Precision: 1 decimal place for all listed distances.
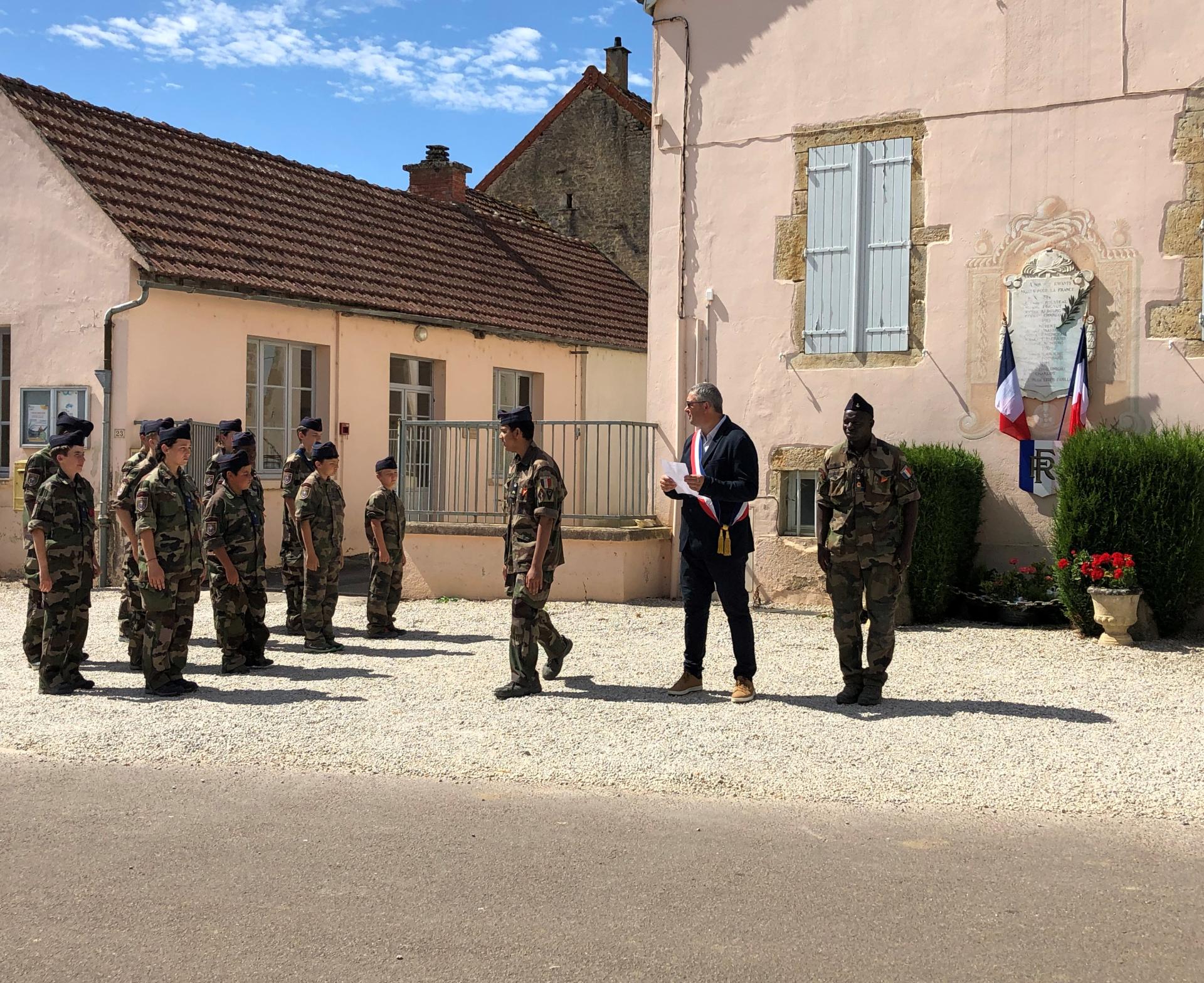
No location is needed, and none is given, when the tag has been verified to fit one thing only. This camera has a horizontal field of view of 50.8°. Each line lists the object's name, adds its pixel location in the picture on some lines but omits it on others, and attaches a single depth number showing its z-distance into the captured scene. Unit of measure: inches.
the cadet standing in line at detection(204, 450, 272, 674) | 357.4
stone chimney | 1127.6
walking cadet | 309.7
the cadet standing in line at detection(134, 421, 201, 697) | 315.0
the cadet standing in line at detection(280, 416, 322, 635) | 419.2
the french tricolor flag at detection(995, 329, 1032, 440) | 441.4
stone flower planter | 385.4
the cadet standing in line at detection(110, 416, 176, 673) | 345.7
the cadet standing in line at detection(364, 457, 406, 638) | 420.8
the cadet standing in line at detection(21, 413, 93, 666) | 335.6
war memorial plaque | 437.1
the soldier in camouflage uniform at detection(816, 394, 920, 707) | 297.4
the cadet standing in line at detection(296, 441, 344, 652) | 391.5
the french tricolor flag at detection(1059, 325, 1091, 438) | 428.8
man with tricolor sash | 297.7
